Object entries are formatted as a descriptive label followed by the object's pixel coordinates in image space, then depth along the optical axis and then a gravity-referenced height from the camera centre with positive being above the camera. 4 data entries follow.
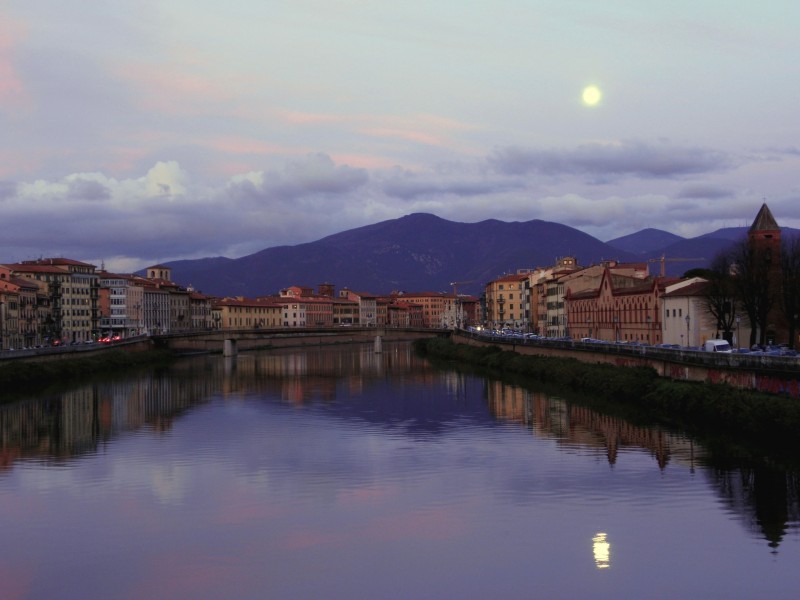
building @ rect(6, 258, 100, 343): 145.50 +4.10
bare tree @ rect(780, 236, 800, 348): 77.62 +1.75
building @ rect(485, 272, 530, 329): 196.88 +2.40
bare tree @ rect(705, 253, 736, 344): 82.81 +0.88
